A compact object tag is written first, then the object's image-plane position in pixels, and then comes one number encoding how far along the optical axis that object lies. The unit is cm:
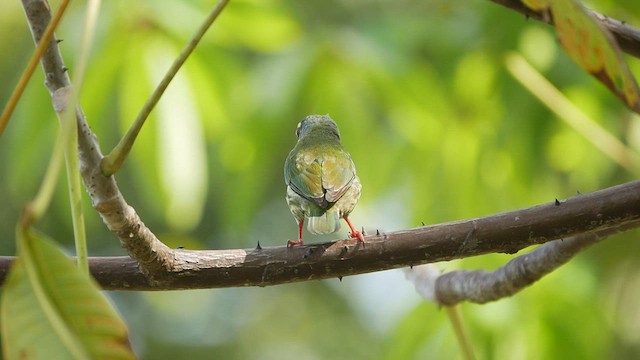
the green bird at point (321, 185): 780
